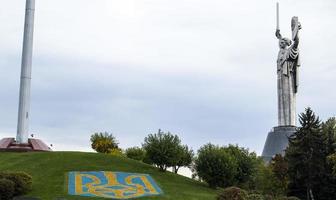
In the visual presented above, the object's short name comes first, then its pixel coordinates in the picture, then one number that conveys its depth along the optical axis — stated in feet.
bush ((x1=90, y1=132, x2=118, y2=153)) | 288.71
